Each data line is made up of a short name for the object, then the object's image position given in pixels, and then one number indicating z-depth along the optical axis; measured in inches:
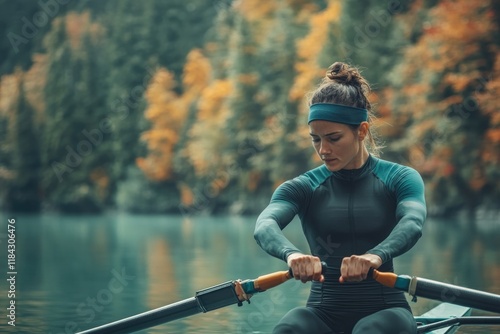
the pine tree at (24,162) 3021.7
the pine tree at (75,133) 2999.5
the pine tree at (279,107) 2030.0
